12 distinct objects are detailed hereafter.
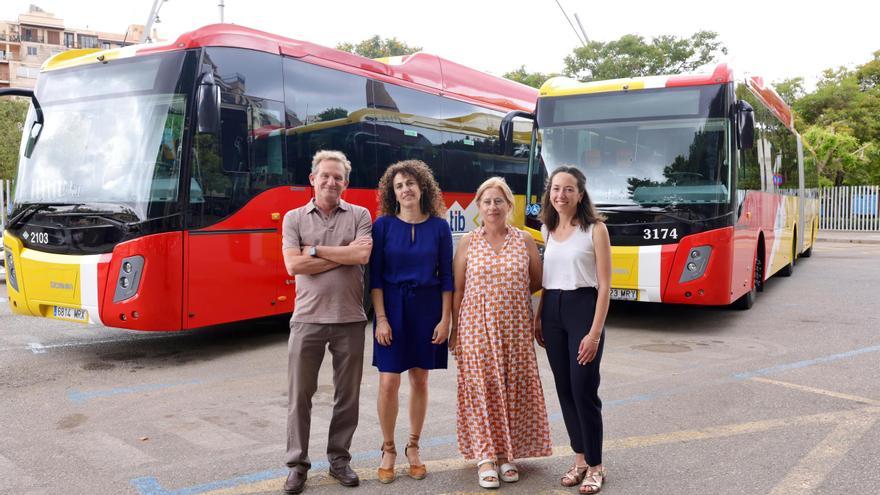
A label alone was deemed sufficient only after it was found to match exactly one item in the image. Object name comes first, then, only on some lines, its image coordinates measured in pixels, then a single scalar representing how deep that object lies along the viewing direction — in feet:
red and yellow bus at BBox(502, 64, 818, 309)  28.60
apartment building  280.72
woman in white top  13.29
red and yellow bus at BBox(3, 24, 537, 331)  23.67
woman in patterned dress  13.65
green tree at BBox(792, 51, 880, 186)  107.86
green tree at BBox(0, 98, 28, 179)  136.15
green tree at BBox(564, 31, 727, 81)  117.60
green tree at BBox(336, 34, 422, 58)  151.43
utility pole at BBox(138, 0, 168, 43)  67.28
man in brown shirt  13.61
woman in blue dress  13.71
